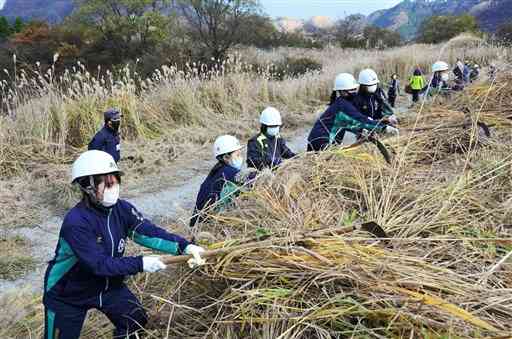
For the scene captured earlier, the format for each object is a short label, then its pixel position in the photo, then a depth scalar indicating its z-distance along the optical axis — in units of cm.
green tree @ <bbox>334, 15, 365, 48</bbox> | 3650
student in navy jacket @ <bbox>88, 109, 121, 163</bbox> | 499
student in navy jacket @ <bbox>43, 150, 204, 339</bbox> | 217
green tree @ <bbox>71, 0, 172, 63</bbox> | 2523
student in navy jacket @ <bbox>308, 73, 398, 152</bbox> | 464
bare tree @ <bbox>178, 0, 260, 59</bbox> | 2281
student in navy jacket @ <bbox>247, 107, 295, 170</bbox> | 410
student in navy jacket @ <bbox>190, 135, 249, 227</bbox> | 303
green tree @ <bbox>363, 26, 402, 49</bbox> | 3416
